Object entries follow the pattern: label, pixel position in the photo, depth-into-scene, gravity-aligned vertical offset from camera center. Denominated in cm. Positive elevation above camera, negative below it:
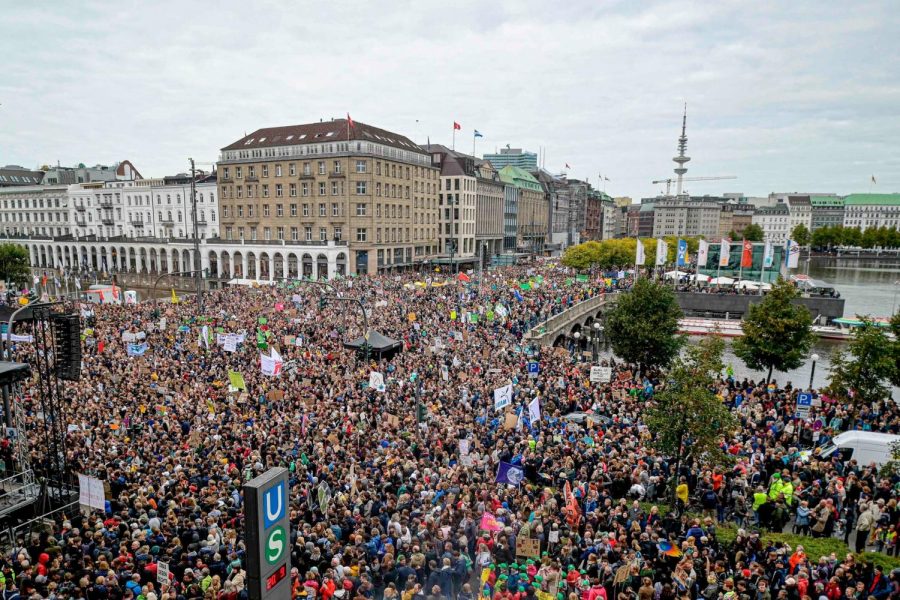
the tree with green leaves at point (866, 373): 2300 -566
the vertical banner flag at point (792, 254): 5656 -227
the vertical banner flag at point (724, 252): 6084 -215
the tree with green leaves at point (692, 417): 1500 -496
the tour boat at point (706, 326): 5852 -985
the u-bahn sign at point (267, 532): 716 -395
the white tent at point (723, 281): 6750 -575
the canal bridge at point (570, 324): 4005 -765
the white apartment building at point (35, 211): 10112 +267
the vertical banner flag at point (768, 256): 6419 -269
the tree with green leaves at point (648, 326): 3281 -544
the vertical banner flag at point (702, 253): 6711 -257
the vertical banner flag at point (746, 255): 6198 -251
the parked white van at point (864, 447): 1717 -647
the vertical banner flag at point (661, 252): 6021 -221
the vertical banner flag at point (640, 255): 5603 -241
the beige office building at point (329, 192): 7212 +484
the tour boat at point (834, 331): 5638 -979
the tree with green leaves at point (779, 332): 3036 -531
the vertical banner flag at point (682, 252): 5956 -216
